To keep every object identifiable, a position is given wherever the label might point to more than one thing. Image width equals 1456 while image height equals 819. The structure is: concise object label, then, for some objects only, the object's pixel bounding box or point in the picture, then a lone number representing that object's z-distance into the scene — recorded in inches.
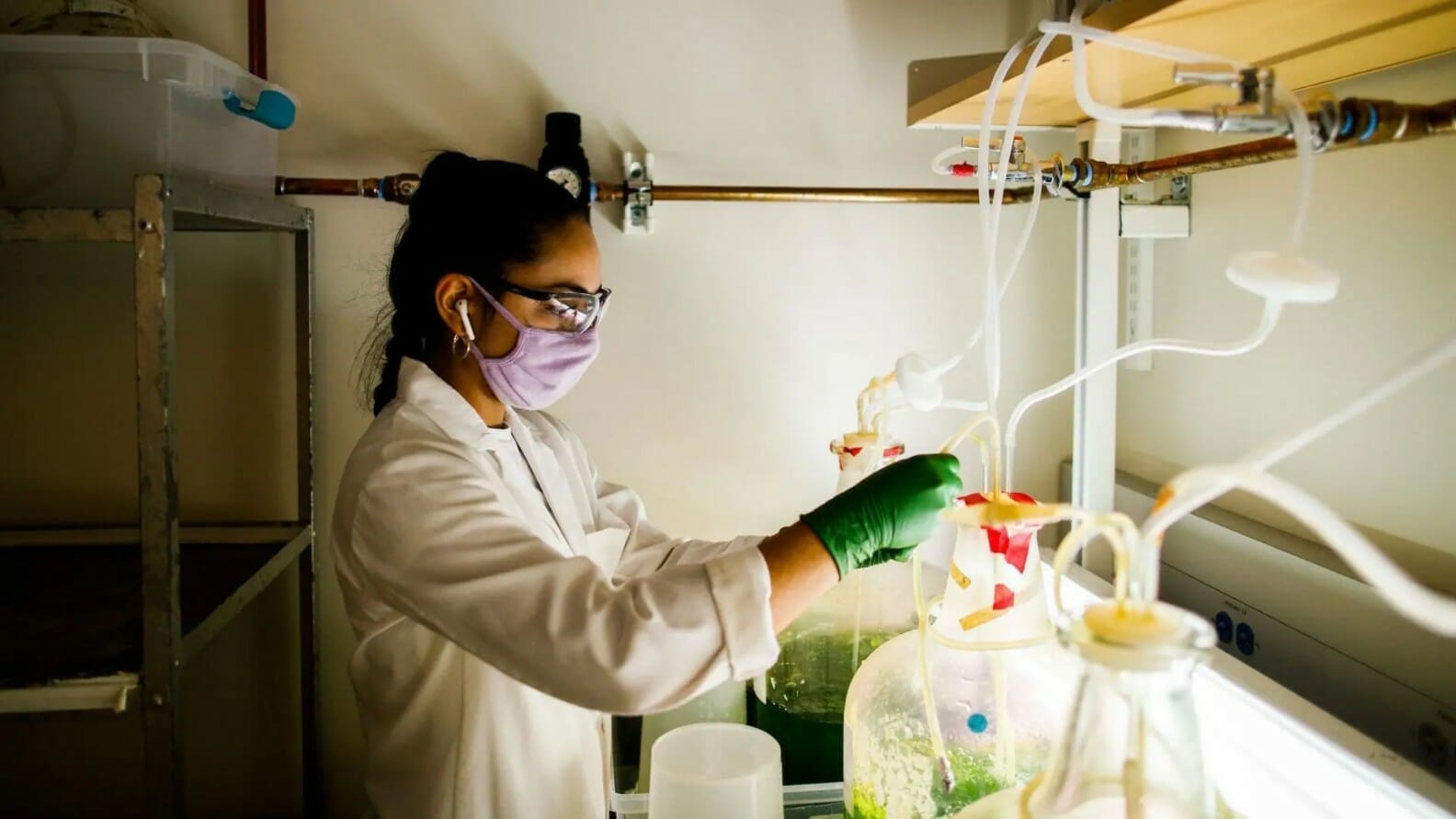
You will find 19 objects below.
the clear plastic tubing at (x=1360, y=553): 20.7
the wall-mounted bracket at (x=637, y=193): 65.2
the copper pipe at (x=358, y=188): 60.7
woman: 37.8
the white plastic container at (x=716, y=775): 43.5
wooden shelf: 32.8
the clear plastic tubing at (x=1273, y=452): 23.1
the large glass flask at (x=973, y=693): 36.3
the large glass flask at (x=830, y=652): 52.8
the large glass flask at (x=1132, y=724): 24.0
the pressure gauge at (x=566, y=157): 62.7
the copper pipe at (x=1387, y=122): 28.1
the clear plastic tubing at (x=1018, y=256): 38.4
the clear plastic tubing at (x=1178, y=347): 28.2
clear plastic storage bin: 48.8
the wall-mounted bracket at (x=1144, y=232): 59.6
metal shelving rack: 43.8
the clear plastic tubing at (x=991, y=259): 36.3
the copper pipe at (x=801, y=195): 65.4
